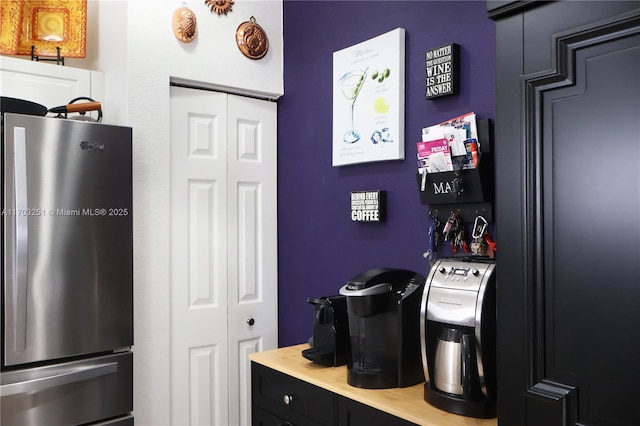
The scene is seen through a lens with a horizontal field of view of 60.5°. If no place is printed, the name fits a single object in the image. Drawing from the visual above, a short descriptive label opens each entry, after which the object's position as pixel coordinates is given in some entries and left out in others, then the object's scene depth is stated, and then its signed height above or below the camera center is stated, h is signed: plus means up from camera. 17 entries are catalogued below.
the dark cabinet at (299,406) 1.79 -0.69
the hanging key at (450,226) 2.06 -0.04
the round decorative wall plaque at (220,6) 2.81 +1.09
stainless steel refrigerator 2.06 -0.22
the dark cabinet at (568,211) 1.16 +0.01
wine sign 2.09 +0.56
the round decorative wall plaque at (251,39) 2.89 +0.94
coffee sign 2.40 +0.04
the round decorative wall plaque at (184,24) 2.67 +0.94
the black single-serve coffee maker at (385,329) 1.89 -0.40
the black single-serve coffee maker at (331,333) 2.17 -0.47
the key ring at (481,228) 1.97 -0.04
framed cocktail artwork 2.33 +0.52
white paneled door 2.73 -0.17
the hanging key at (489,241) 1.96 -0.09
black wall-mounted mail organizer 1.96 +0.11
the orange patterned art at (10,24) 2.46 +0.88
